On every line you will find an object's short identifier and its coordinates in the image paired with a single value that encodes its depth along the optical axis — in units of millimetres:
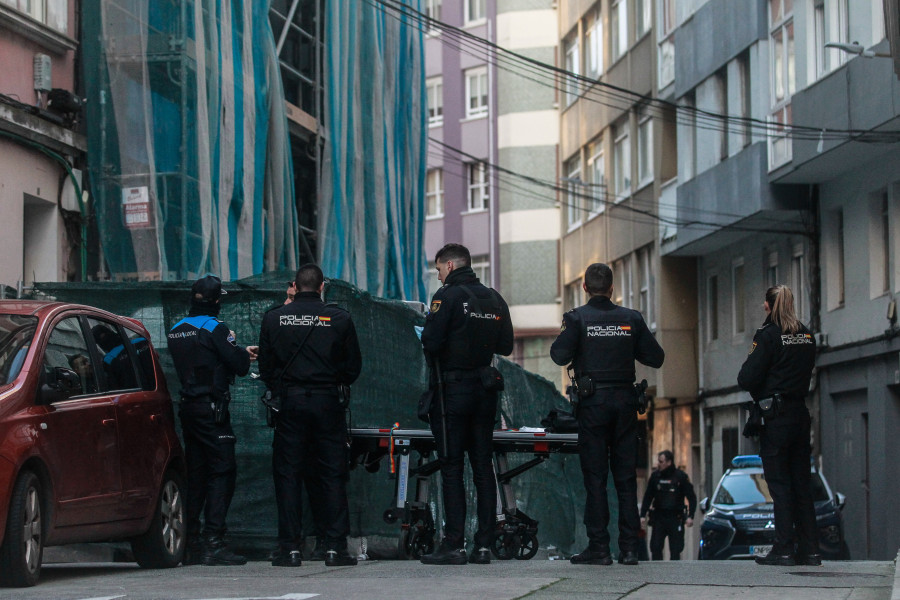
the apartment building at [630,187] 34594
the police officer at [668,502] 21328
